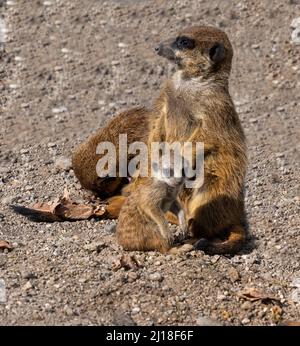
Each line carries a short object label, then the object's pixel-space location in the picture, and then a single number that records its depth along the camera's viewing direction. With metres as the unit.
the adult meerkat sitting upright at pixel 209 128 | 9.82
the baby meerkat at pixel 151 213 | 9.40
